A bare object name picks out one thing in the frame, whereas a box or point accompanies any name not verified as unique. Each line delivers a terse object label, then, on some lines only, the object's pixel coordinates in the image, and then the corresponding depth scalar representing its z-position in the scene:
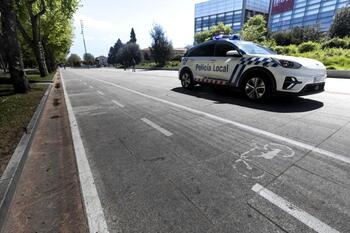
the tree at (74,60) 133.25
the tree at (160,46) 43.38
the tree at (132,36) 93.22
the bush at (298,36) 38.81
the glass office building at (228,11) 81.00
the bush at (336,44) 21.84
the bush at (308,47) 23.12
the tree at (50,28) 17.70
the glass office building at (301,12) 76.22
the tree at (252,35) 30.18
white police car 5.27
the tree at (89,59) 117.22
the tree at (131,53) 67.12
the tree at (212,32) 51.95
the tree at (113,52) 99.88
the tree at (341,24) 36.91
